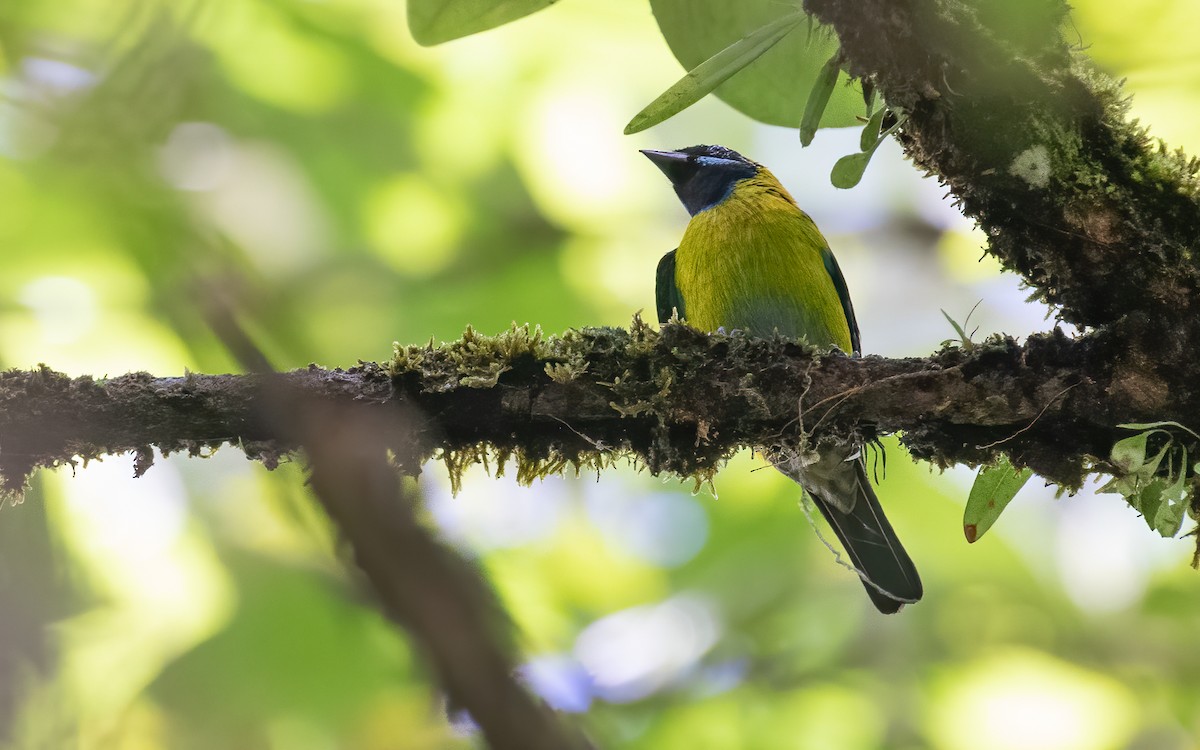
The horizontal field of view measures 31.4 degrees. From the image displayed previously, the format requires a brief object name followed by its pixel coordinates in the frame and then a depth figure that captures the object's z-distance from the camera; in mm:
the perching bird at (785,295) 7984
